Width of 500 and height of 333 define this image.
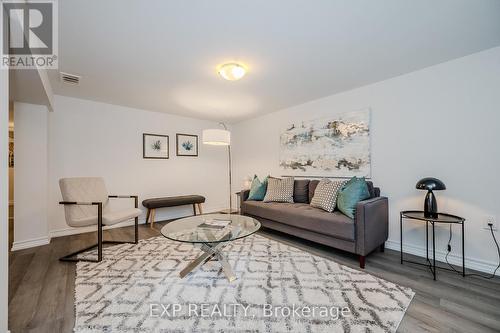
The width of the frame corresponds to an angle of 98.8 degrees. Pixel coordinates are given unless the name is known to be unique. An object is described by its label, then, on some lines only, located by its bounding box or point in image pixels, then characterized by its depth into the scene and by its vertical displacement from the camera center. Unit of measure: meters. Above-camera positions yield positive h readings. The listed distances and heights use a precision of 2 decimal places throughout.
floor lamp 3.32 +0.46
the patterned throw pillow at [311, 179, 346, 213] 2.77 -0.39
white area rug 1.43 -1.05
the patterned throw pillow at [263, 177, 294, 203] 3.51 -0.41
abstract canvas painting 3.08 +0.31
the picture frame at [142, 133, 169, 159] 4.18 +0.41
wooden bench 3.77 -0.67
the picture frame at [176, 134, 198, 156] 4.64 +0.48
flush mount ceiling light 2.36 +1.07
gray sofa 2.28 -0.70
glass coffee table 1.94 -0.65
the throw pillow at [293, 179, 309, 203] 3.53 -0.42
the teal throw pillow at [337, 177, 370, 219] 2.45 -0.36
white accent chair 2.47 -0.52
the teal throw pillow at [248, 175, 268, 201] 3.79 -0.45
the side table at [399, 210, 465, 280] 2.05 -0.54
